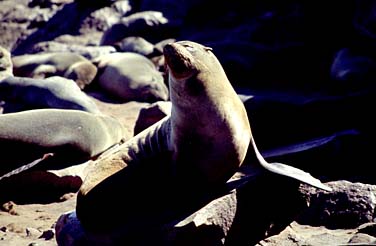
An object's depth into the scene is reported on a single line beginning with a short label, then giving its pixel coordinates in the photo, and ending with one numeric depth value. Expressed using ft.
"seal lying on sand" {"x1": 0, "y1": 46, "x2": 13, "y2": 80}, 47.47
